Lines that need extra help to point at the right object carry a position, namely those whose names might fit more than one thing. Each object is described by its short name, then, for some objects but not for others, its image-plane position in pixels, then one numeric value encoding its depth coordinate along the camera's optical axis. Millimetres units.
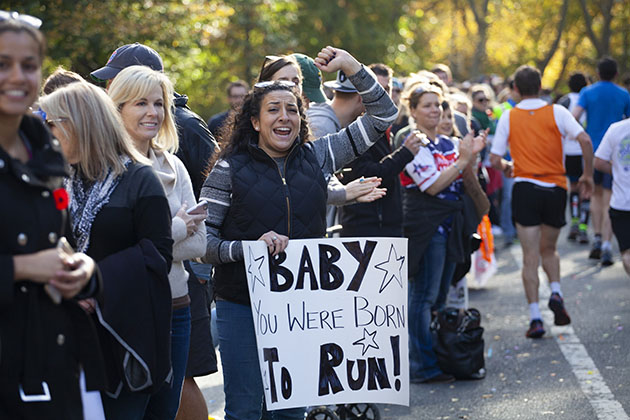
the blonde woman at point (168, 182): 8662
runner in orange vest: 17309
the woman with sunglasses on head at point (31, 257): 5985
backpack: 14655
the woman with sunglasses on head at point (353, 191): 10693
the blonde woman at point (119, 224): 7089
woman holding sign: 9601
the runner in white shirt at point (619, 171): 16524
